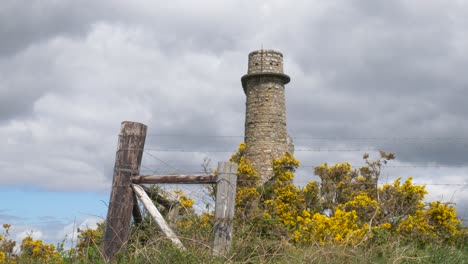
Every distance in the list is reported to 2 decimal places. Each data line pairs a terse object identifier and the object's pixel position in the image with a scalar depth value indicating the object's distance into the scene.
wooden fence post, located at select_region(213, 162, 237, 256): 6.09
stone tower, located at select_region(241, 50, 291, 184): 23.19
